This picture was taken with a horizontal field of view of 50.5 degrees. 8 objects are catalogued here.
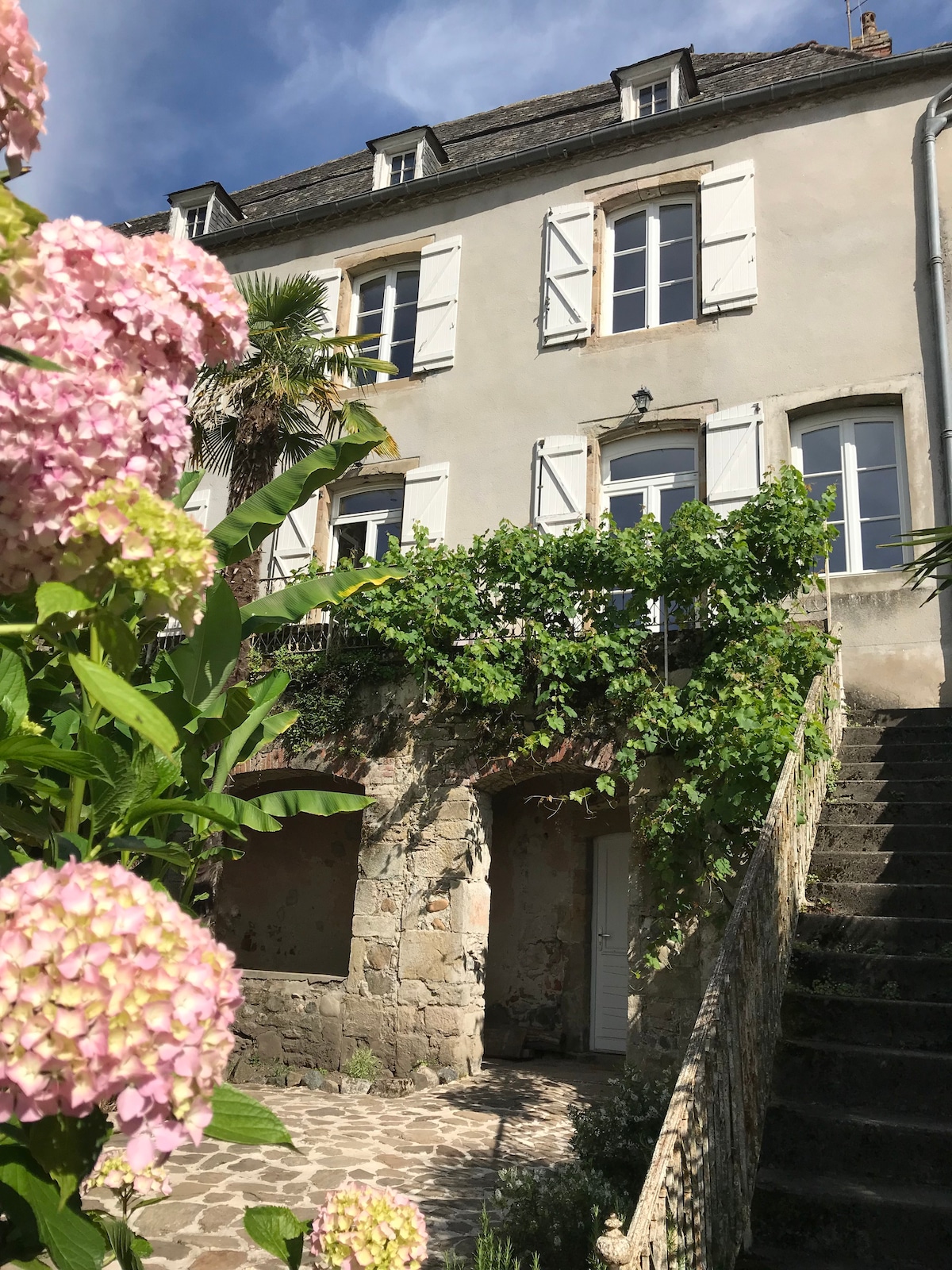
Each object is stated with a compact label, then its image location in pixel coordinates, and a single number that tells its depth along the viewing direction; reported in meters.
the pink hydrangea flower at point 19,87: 0.92
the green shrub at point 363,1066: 8.23
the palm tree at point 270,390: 8.68
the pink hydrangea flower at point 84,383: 0.90
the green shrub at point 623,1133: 4.99
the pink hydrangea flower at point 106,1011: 0.77
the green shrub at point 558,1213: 4.05
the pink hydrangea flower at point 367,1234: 1.40
